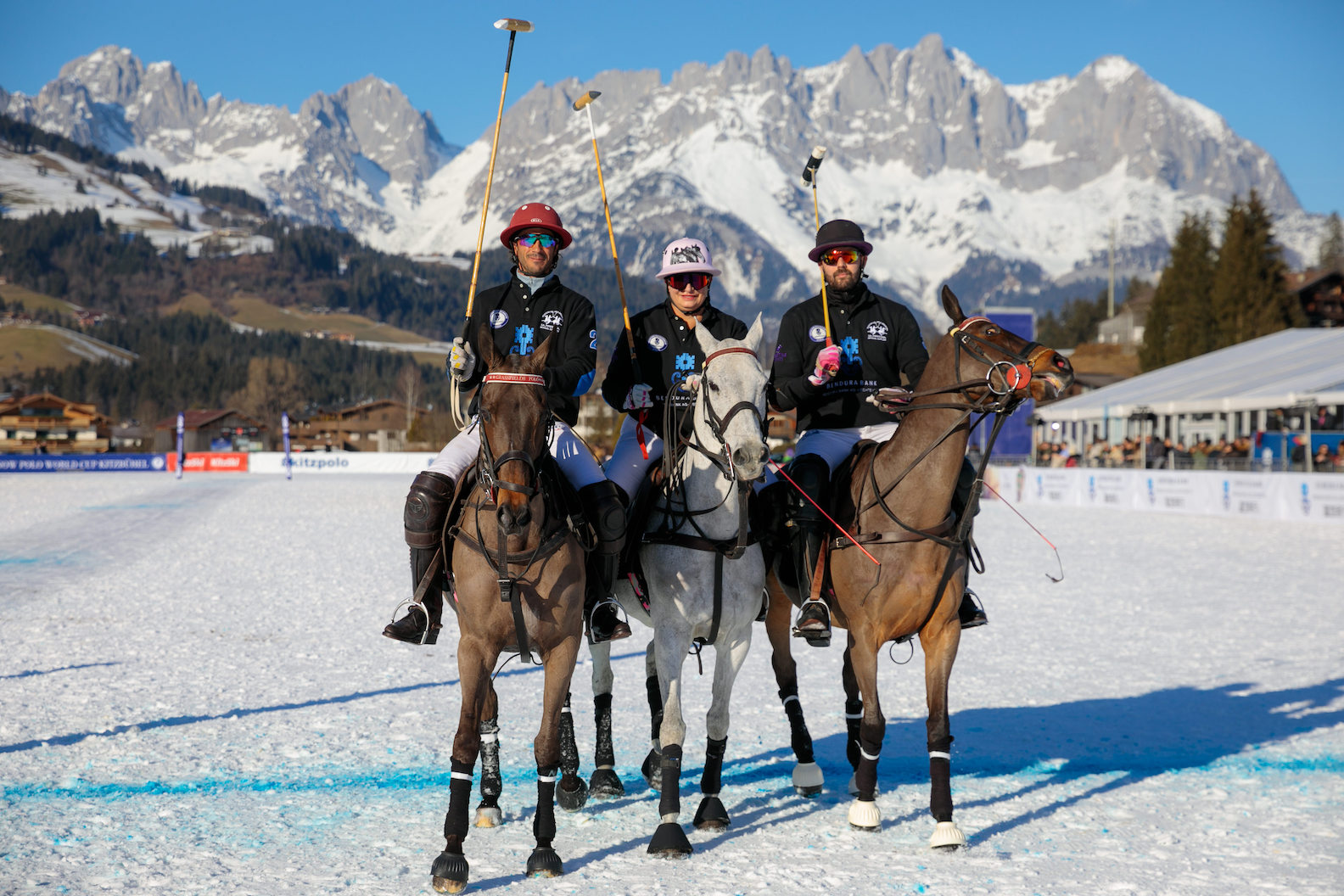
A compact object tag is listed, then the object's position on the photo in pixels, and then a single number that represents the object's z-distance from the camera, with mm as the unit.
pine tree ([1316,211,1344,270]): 134750
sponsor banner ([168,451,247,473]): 59438
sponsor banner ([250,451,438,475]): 59219
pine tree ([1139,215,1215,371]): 66000
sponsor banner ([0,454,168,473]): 57062
